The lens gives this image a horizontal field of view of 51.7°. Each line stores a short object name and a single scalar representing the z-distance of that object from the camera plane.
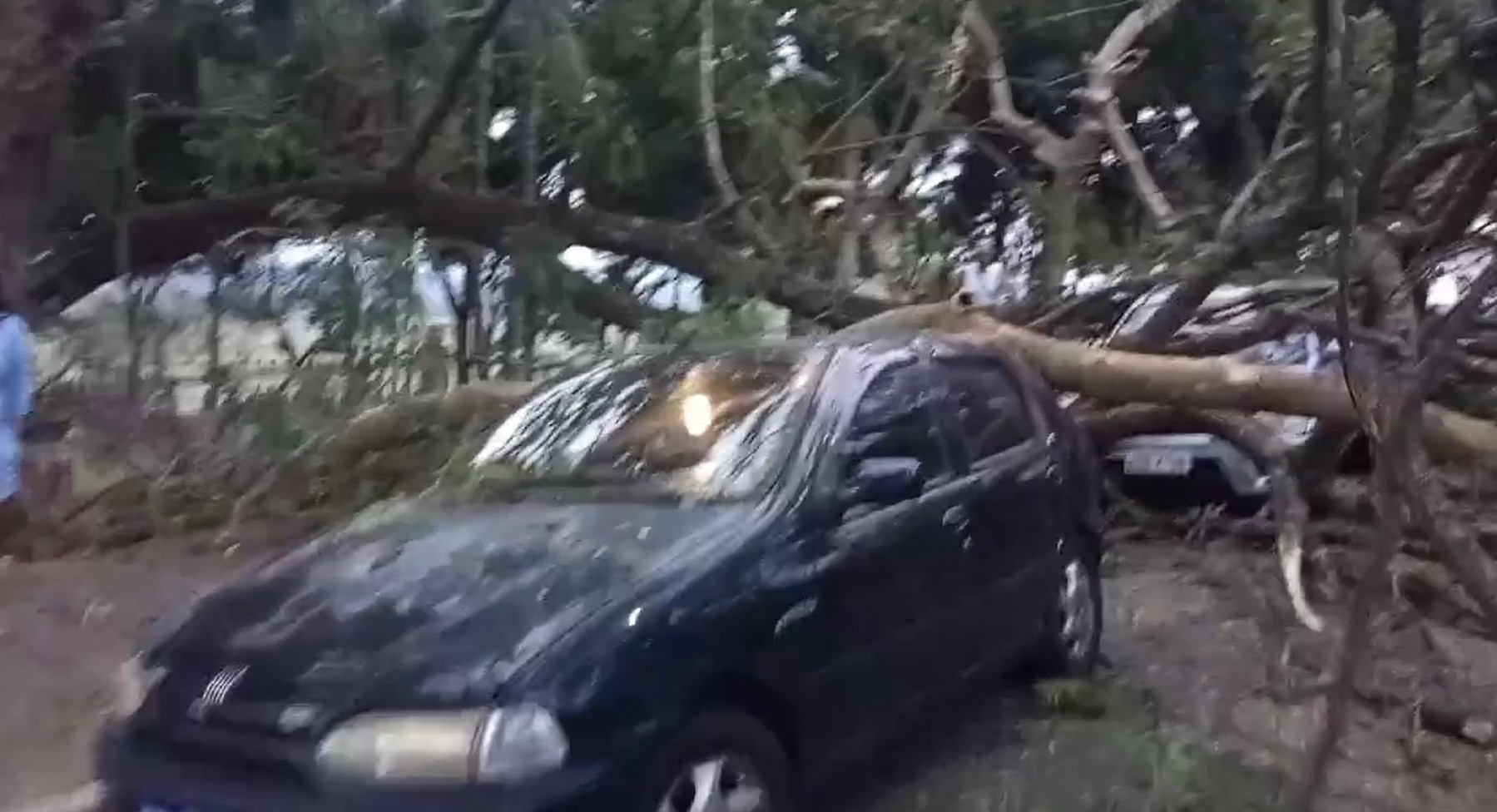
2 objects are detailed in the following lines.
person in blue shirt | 6.70
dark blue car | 3.82
